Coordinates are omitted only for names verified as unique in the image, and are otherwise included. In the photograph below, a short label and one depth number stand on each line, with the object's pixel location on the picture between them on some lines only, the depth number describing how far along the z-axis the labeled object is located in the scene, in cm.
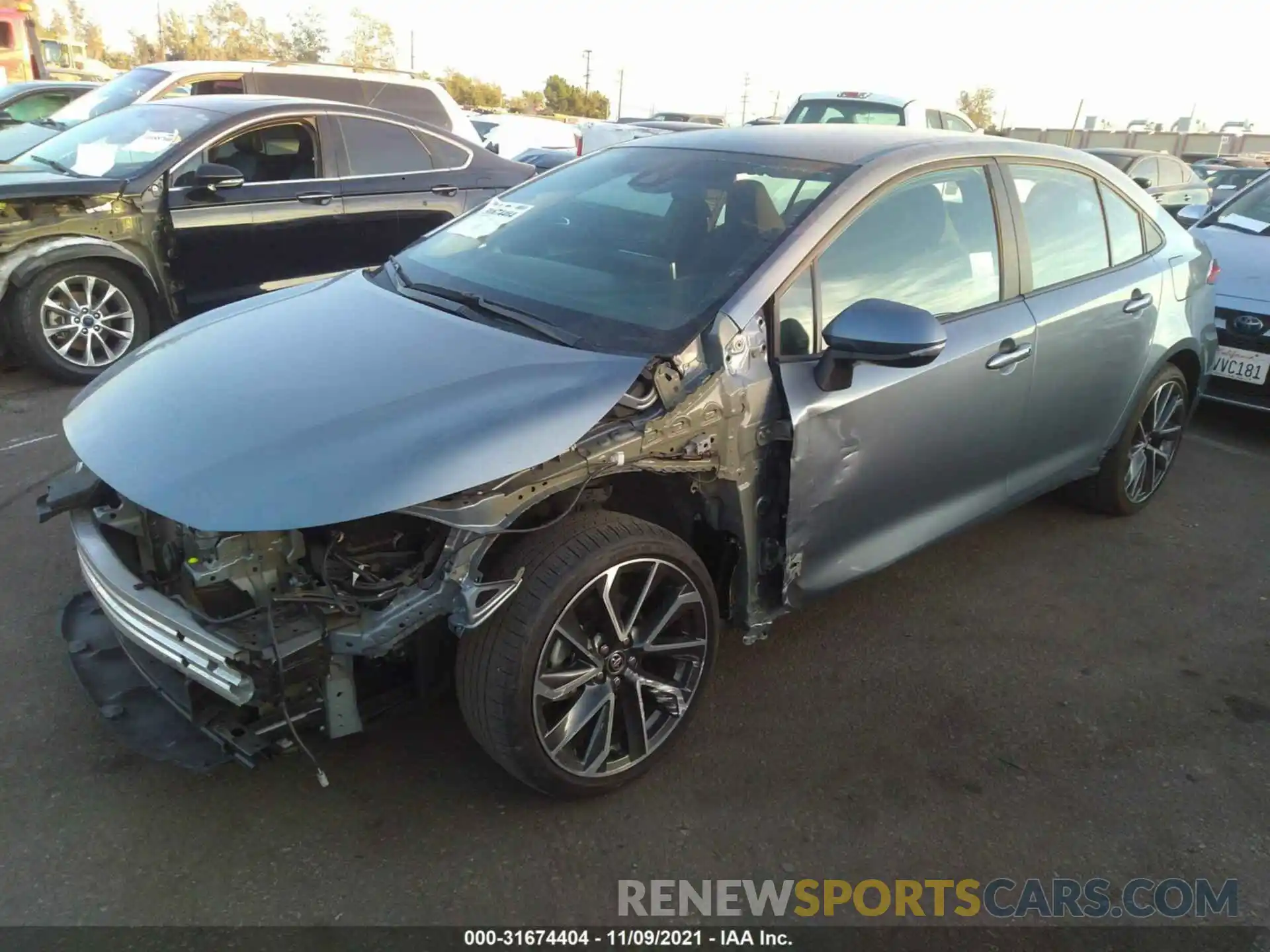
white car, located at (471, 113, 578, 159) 1716
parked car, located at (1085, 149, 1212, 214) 1188
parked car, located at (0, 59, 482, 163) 808
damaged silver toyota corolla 223
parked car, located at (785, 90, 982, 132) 1109
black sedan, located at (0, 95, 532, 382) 562
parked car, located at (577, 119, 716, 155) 1553
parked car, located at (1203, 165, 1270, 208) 1674
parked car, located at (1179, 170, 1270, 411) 546
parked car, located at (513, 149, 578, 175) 1427
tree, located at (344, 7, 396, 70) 6297
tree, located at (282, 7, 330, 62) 5703
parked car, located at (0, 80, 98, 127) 1184
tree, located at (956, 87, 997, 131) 6498
